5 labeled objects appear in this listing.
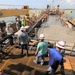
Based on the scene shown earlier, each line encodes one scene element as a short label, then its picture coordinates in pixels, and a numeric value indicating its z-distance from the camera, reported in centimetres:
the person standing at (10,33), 525
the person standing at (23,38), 427
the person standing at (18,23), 767
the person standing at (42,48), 359
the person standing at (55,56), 258
